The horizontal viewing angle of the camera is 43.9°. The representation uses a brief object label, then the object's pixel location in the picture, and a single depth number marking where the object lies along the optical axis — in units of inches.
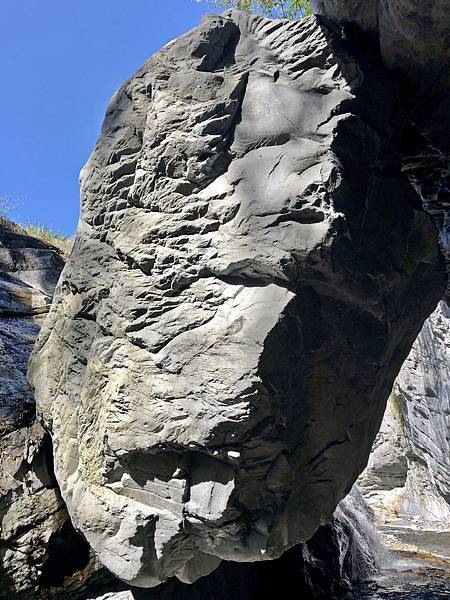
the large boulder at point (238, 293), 65.0
